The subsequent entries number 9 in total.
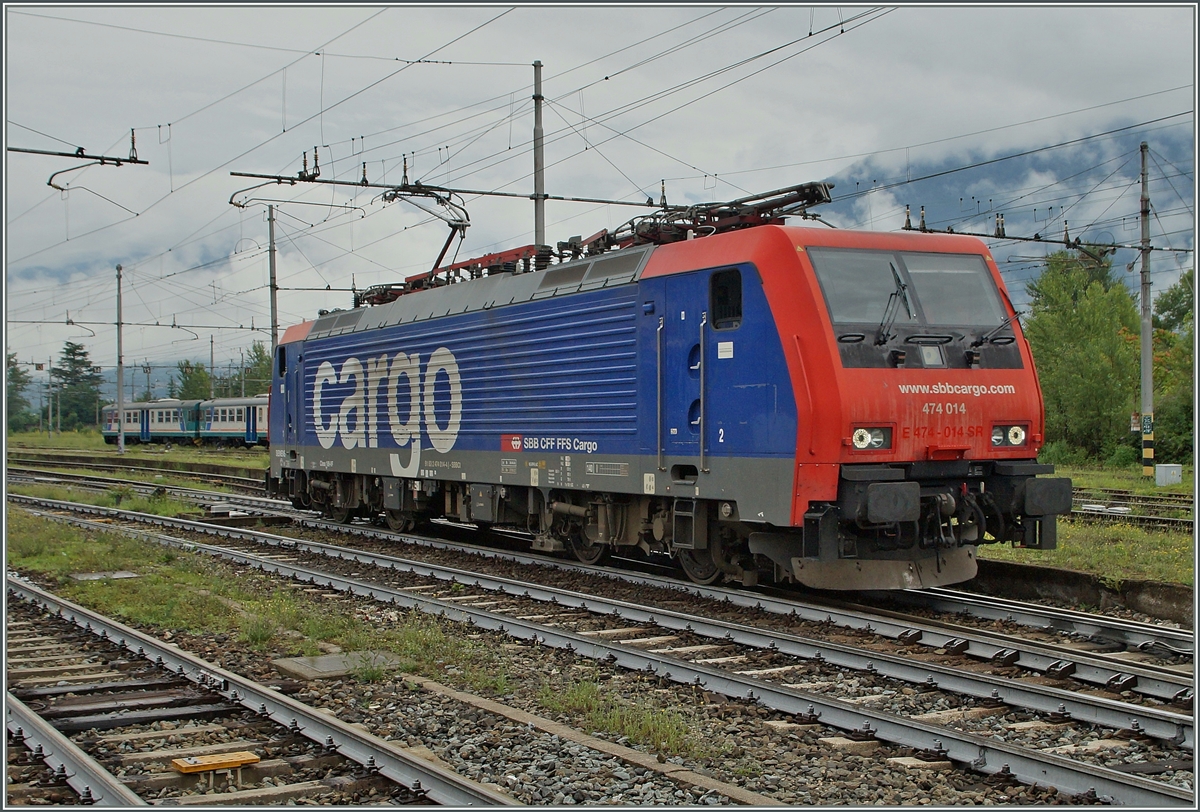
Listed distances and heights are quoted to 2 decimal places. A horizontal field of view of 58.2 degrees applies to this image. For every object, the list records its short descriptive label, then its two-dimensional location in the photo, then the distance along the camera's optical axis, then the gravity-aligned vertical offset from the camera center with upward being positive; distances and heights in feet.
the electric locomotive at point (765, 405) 31.45 +0.67
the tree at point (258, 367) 290.42 +16.73
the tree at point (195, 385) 319.06 +13.26
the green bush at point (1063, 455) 117.50 -3.48
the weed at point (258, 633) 30.53 -5.83
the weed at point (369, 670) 26.25 -5.98
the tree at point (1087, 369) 120.57 +6.24
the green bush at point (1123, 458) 112.27 -3.66
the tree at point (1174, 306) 217.15 +24.34
